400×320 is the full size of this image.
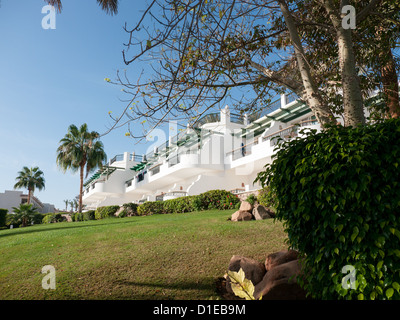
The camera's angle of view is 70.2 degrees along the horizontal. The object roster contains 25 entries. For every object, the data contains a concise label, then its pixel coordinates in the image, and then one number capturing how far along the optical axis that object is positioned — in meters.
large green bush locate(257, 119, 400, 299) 3.15
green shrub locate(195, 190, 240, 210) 18.70
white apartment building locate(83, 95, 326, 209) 25.67
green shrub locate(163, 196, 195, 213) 20.95
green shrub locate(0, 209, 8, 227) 28.71
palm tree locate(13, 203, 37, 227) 28.64
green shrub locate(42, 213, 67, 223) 31.19
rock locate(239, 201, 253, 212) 13.08
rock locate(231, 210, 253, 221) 12.56
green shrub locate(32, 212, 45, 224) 30.69
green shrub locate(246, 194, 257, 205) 16.34
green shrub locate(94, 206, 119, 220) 27.32
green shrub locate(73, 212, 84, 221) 29.43
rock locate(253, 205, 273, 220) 12.42
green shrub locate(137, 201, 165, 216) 23.78
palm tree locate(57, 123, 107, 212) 33.16
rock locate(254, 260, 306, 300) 4.93
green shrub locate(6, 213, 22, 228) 28.53
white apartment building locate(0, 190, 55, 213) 56.31
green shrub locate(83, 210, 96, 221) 29.00
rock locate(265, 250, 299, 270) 6.06
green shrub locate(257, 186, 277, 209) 14.39
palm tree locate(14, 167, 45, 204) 48.00
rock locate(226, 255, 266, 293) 5.97
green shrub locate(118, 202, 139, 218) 25.59
